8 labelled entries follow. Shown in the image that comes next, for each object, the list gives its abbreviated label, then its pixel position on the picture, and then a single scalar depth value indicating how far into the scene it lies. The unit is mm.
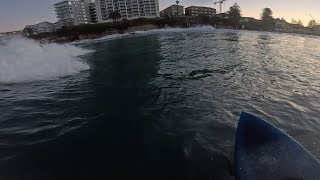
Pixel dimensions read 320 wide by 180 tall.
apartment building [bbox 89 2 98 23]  150935
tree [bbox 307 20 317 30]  132557
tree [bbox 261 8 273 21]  131911
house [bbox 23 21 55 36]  125029
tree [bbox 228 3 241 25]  128158
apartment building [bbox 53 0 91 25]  153672
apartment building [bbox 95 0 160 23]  147806
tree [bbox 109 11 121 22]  118773
